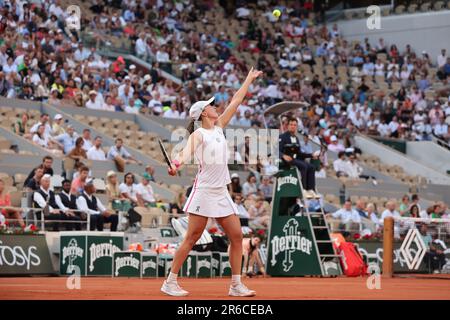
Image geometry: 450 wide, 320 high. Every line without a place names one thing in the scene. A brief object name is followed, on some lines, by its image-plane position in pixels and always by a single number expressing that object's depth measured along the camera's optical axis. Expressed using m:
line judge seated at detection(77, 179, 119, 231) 20.78
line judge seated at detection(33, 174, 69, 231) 19.98
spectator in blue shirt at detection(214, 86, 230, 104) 30.87
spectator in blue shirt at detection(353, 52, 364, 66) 39.47
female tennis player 11.62
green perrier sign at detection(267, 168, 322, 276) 18.42
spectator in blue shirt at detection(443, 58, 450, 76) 39.28
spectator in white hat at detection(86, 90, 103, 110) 27.63
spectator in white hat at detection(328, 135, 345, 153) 32.78
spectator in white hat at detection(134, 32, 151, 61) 32.88
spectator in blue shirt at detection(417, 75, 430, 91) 38.77
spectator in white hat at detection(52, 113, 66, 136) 24.50
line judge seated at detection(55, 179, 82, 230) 20.33
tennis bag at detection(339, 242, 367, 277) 19.64
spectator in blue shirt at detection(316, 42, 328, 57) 39.59
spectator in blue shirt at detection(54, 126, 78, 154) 24.31
